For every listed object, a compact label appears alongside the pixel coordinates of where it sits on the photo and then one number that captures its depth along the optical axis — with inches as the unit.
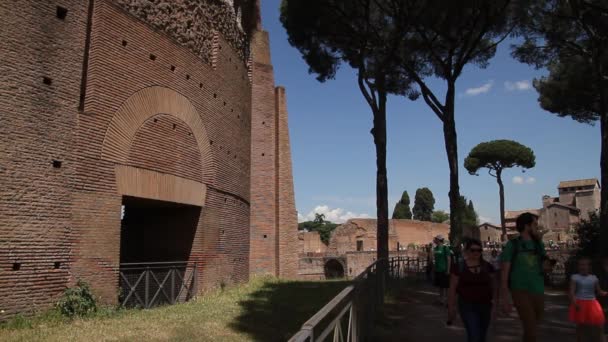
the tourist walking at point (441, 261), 317.1
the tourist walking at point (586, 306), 181.3
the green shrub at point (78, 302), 284.3
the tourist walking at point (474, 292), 172.9
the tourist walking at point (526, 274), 171.6
